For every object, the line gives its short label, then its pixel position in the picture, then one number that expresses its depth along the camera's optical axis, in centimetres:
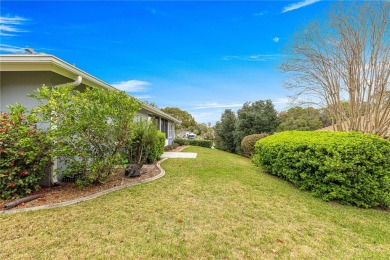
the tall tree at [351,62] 803
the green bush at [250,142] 1491
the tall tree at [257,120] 1966
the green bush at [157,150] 894
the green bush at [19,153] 415
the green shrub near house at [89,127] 431
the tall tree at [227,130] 2273
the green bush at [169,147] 1634
